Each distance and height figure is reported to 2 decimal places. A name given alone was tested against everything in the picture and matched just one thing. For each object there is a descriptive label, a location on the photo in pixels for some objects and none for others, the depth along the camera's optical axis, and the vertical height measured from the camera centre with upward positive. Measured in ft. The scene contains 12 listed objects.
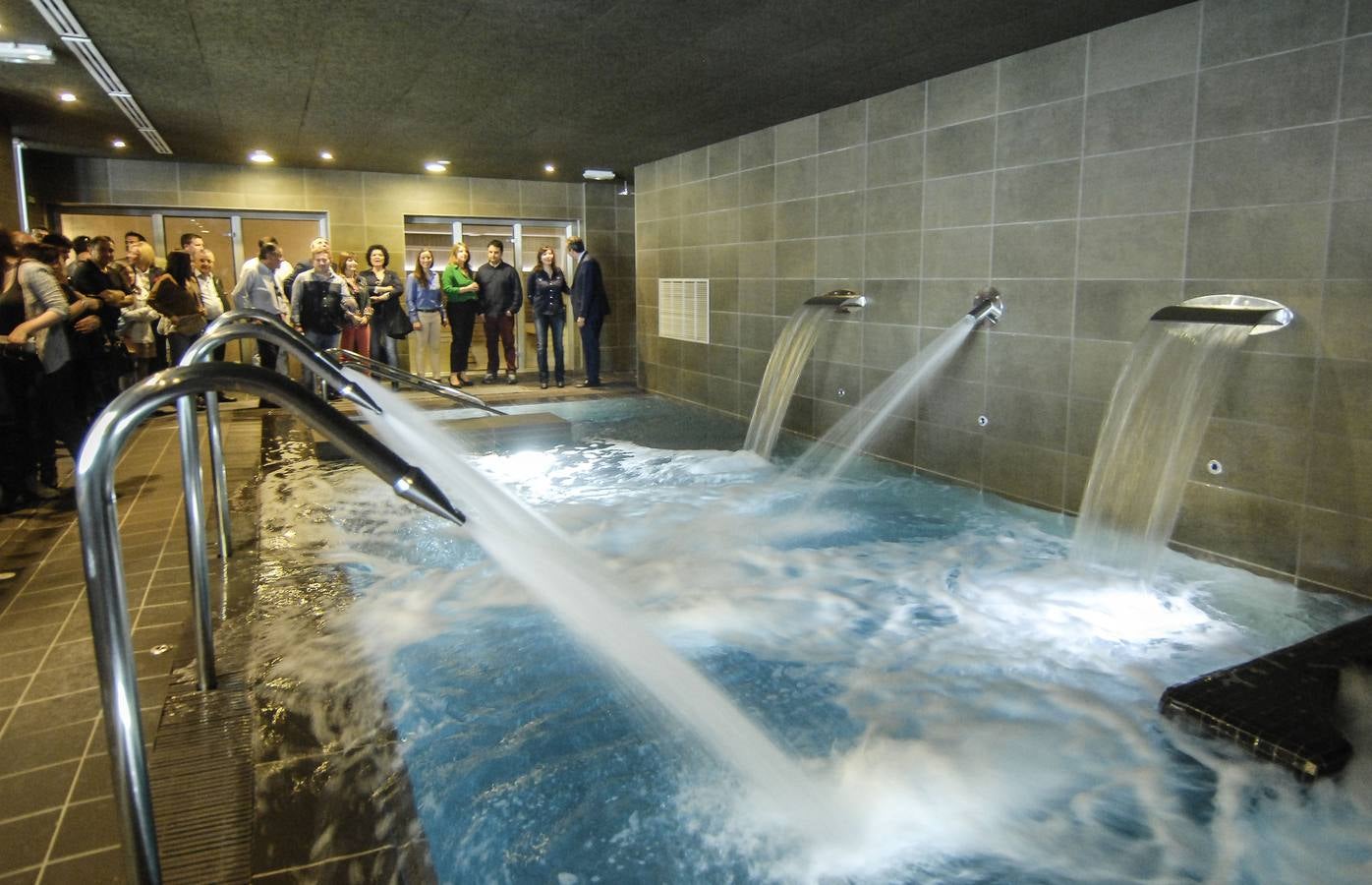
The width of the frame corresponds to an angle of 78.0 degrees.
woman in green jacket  34.19 +0.90
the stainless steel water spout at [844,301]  21.54 +0.59
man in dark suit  35.50 +0.89
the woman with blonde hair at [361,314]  30.96 +0.24
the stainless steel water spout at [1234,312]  12.64 +0.16
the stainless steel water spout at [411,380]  9.59 -0.68
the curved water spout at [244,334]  8.07 -0.15
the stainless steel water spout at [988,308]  17.71 +0.32
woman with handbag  31.76 +0.81
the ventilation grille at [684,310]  30.25 +0.51
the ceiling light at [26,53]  17.11 +5.51
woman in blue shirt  34.40 +0.83
